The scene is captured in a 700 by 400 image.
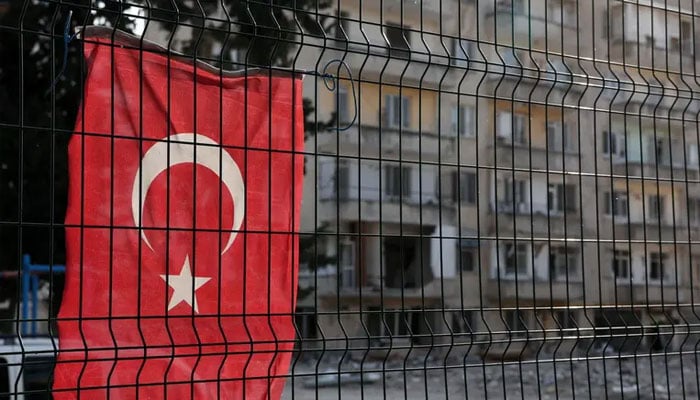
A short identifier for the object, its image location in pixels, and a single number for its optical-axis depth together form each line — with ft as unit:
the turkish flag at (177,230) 13.92
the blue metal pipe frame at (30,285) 27.01
